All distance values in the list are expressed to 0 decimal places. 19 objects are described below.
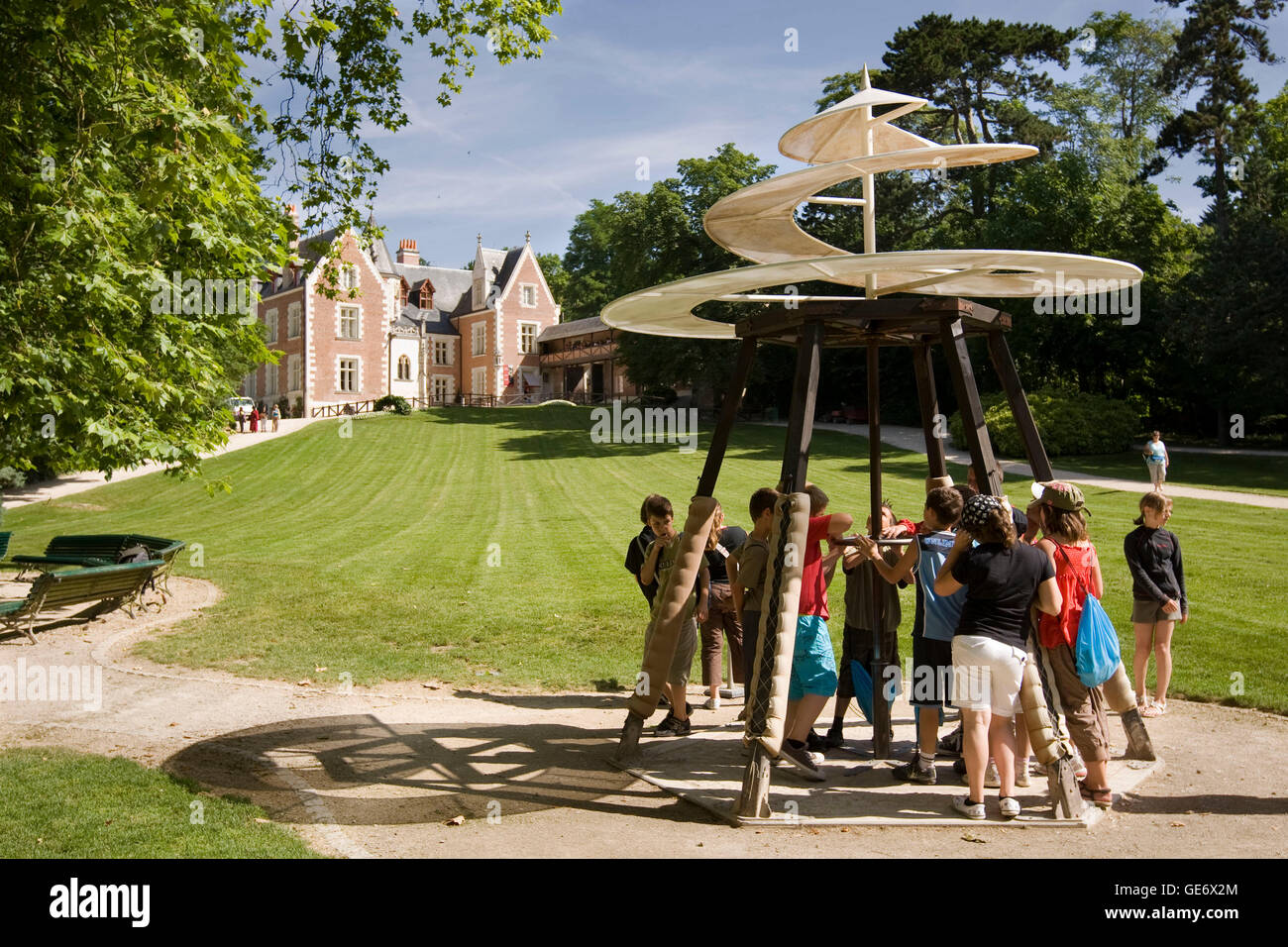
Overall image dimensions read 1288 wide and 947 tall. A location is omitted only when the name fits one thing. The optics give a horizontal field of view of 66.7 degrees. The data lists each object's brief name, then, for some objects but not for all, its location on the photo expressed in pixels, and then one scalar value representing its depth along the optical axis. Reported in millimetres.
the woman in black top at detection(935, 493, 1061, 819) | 5734
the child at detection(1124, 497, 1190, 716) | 8258
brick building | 58469
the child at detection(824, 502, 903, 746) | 7211
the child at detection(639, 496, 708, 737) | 7605
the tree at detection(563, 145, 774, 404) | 44188
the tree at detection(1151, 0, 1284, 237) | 38875
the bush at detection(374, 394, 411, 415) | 52125
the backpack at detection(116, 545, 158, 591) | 14333
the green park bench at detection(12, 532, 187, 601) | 14367
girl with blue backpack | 6293
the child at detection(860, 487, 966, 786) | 6539
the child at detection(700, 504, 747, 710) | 8688
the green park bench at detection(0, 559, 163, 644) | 11359
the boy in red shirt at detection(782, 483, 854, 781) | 6656
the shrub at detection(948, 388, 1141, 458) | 33281
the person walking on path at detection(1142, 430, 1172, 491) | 23828
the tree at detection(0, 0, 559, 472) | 7145
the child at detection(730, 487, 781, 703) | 7047
